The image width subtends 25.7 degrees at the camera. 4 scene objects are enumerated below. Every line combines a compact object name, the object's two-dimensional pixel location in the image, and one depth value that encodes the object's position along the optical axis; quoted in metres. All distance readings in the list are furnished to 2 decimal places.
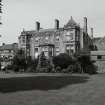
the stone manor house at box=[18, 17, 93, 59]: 62.09
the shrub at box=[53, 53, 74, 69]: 51.16
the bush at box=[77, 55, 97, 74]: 50.47
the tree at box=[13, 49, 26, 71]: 55.60
